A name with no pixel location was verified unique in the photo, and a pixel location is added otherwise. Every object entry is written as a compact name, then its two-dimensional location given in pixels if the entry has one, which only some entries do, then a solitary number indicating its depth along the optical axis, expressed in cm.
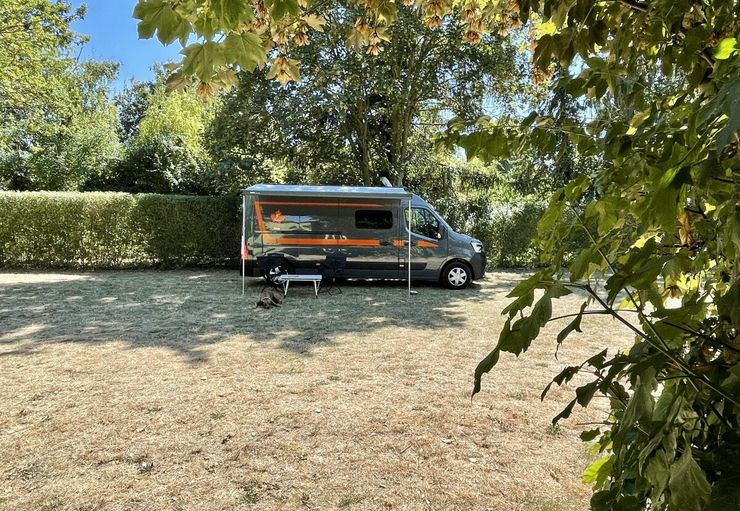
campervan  1082
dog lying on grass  841
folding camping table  964
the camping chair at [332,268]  1007
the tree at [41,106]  1506
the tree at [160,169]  1966
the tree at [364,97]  1255
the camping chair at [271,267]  1014
